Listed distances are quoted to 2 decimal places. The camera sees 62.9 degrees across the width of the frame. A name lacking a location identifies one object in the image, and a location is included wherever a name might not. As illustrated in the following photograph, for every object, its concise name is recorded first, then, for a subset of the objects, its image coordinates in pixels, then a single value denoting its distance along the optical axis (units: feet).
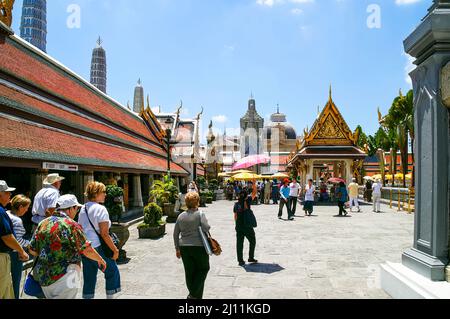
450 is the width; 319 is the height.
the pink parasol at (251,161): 80.33
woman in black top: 23.29
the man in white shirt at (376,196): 55.31
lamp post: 57.45
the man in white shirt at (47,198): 19.56
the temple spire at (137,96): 302.25
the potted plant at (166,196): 46.90
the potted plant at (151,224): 34.19
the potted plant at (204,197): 73.15
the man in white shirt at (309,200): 50.62
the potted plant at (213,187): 97.13
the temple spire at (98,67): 290.13
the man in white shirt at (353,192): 58.49
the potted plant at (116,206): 25.09
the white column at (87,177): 39.29
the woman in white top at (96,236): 14.20
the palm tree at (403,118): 84.76
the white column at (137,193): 61.46
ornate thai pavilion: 80.07
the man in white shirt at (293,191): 48.03
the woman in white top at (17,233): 14.52
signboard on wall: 28.37
